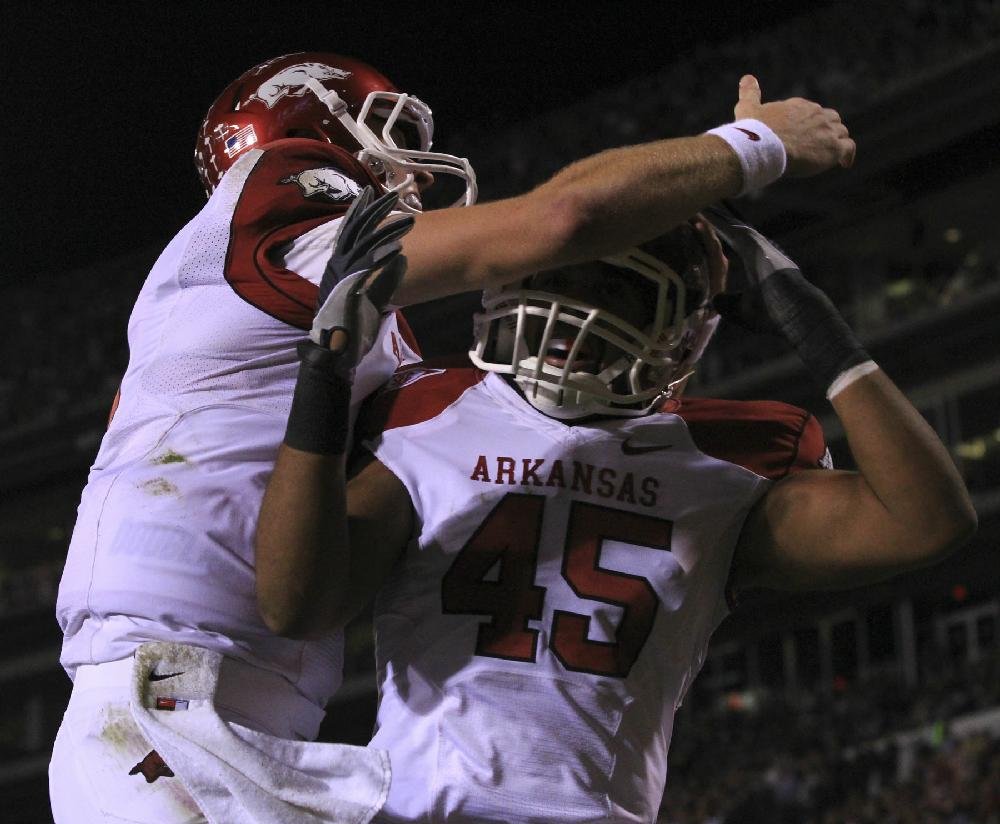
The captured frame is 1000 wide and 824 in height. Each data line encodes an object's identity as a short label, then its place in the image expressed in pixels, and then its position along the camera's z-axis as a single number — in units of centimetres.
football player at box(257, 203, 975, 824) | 475
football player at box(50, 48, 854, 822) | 459
